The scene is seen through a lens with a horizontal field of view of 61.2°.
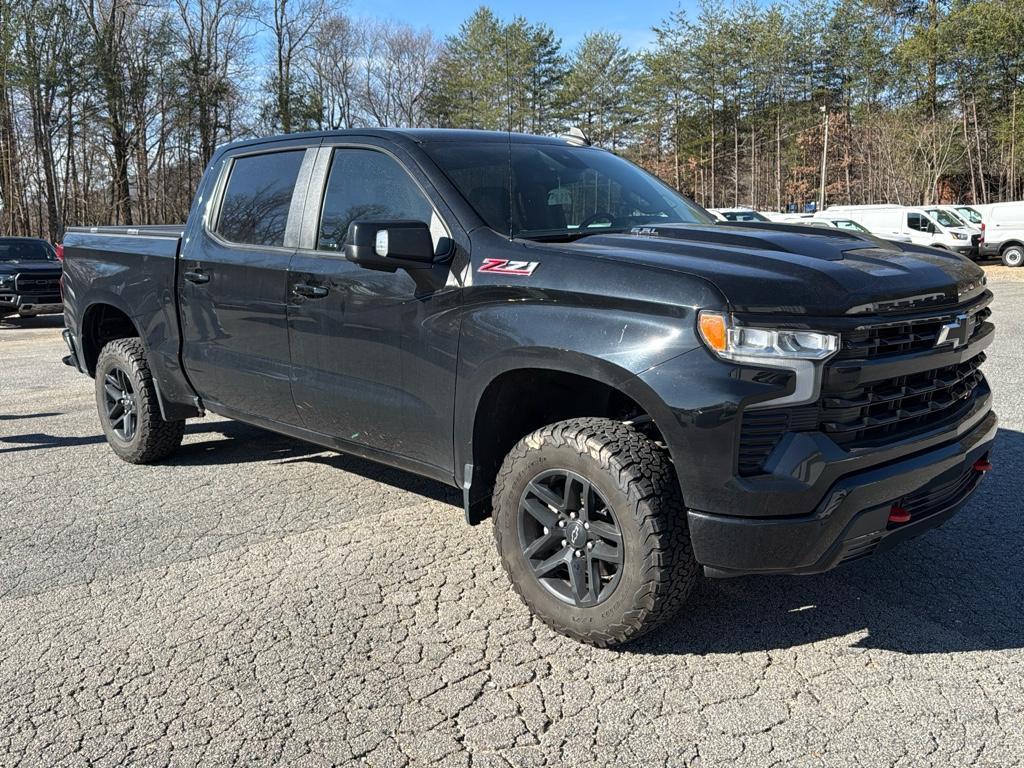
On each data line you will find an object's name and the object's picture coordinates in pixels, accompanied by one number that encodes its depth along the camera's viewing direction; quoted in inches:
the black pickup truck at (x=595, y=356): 106.3
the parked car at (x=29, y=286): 595.2
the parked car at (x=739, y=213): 952.9
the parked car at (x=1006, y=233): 1072.8
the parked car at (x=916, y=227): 1064.2
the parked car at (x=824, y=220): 1031.2
